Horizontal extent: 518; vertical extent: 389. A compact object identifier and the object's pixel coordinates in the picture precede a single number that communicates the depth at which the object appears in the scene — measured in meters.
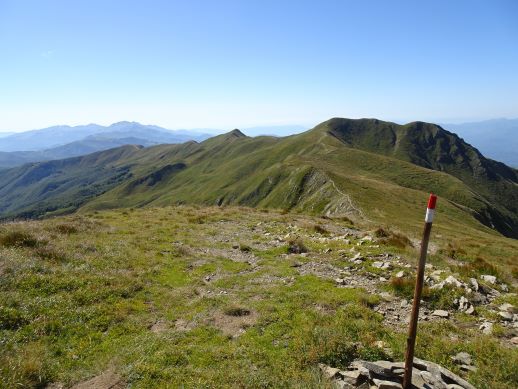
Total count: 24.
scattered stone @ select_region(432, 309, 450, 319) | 12.39
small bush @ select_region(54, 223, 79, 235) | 23.21
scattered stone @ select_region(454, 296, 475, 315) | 12.62
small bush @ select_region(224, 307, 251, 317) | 12.92
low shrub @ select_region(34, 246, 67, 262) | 17.33
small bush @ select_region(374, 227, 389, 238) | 24.02
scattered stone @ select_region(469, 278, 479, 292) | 14.33
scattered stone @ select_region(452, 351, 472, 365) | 9.56
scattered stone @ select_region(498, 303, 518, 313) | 12.68
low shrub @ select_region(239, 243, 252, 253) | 21.63
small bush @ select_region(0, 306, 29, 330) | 11.30
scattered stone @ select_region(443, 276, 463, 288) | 14.24
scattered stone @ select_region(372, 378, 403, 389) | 7.94
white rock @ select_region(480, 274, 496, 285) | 15.77
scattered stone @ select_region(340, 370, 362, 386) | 8.38
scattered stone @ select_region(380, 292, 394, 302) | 13.74
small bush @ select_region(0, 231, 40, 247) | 18.41
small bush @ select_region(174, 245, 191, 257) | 20.73
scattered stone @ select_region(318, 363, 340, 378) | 8.78
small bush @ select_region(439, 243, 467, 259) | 21.38
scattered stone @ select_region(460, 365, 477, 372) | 9.23
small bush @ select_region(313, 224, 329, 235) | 25.90
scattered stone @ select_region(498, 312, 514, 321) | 12.12
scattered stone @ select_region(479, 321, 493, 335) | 11.29
